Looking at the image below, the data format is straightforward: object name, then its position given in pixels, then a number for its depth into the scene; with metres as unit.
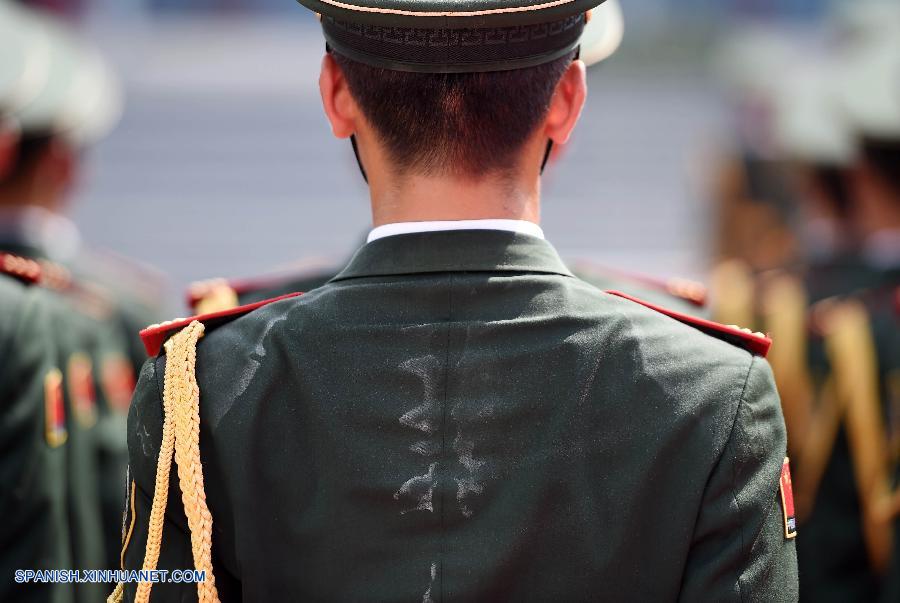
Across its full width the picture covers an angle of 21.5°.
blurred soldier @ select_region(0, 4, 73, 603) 5.26
